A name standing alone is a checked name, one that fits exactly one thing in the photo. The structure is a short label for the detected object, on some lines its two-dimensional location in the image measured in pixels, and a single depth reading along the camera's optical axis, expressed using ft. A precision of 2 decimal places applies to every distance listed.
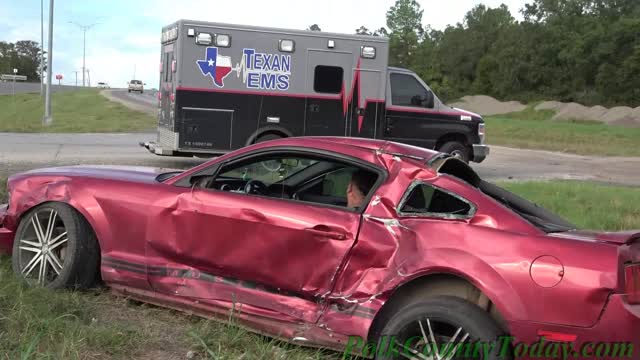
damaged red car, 10.70
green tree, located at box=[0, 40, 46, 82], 439.10
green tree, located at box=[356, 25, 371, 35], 365.67
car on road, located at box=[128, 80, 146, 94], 274.77
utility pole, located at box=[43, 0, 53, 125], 87.32
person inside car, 13.84
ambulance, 39.47
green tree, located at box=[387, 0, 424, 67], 355.36
